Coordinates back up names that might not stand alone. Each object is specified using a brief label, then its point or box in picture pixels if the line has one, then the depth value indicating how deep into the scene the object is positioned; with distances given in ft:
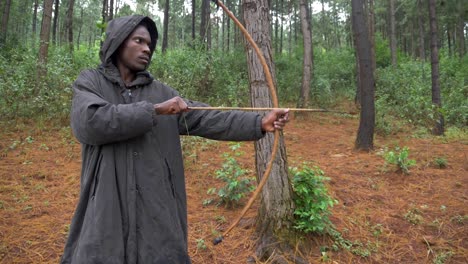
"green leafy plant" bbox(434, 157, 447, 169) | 20.52
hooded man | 5.59
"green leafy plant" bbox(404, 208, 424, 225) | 14.05
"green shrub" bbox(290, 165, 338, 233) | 11.58
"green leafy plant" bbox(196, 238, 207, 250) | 11.97
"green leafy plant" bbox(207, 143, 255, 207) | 14.33
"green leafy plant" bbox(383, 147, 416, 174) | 18.75
